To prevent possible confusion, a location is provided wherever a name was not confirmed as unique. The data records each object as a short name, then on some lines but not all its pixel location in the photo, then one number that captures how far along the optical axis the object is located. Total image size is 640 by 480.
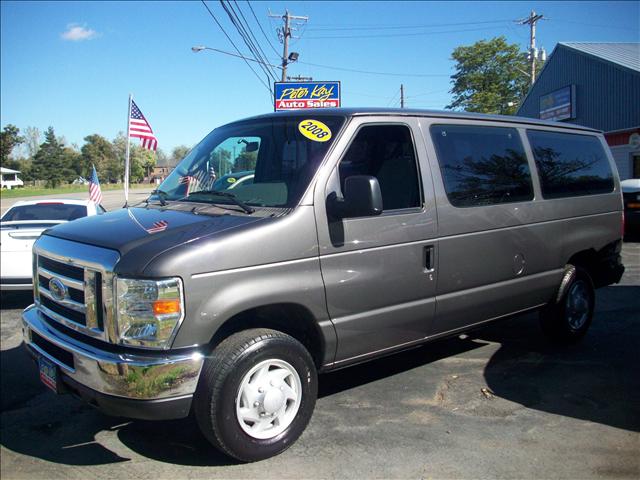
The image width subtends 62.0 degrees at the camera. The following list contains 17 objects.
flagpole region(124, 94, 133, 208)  10.07
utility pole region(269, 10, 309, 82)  26.14
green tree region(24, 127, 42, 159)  116.81
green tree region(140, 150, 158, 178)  90.93
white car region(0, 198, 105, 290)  6.91
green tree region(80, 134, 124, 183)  91.81
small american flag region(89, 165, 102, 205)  12.35
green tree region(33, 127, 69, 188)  83.44
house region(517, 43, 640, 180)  23.27
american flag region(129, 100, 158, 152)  12.89
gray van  2.85
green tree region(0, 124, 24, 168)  72.81
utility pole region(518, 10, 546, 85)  38.05
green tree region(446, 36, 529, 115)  43.75
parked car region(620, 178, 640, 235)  12.47
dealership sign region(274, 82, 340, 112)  21.39
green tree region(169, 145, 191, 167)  124.25
